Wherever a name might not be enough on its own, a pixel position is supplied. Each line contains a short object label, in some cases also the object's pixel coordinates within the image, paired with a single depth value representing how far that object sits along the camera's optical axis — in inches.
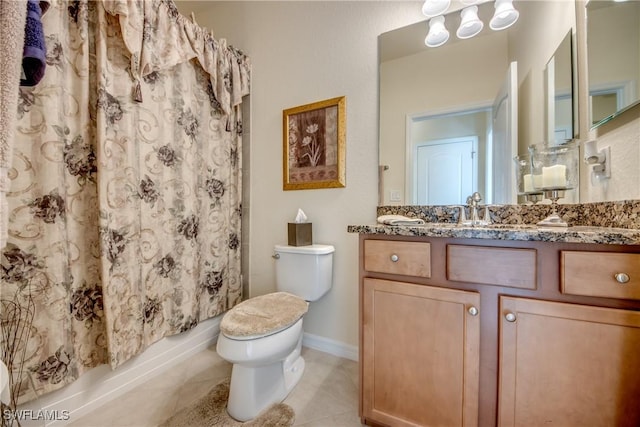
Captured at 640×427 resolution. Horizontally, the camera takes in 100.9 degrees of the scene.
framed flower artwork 66.2
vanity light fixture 49.3
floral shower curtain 41.4
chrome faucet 46.5
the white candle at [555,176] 41.3
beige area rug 45.2
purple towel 30.7
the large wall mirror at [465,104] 48.6
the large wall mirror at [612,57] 33.5
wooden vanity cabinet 28.6
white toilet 44.2
